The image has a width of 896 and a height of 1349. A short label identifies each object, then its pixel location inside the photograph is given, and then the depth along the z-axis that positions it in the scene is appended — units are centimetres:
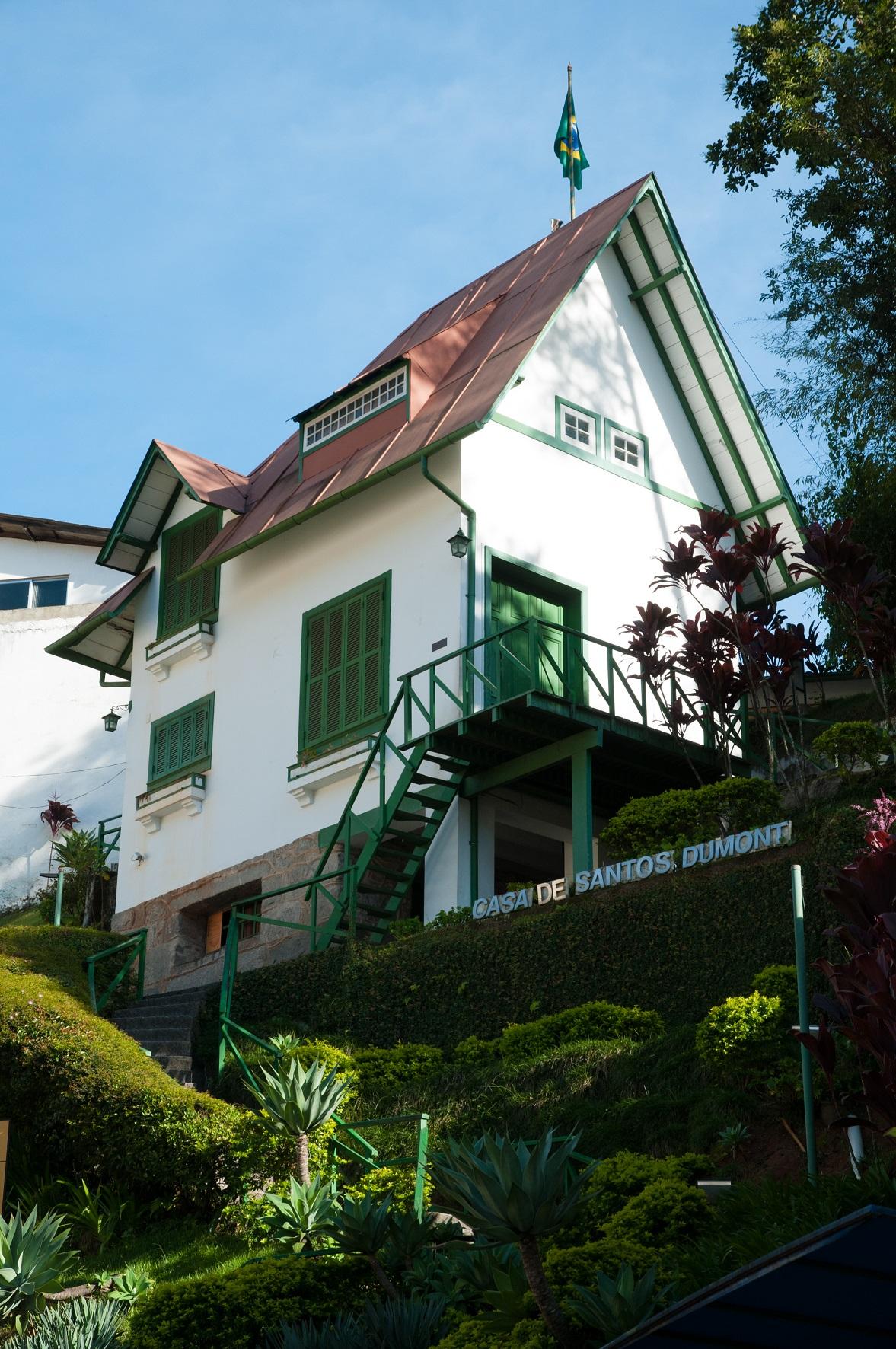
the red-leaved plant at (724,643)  1795
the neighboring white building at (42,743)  3198
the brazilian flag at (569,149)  2678
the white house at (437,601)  1927
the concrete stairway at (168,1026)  1684
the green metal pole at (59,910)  2380
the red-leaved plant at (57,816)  3027
